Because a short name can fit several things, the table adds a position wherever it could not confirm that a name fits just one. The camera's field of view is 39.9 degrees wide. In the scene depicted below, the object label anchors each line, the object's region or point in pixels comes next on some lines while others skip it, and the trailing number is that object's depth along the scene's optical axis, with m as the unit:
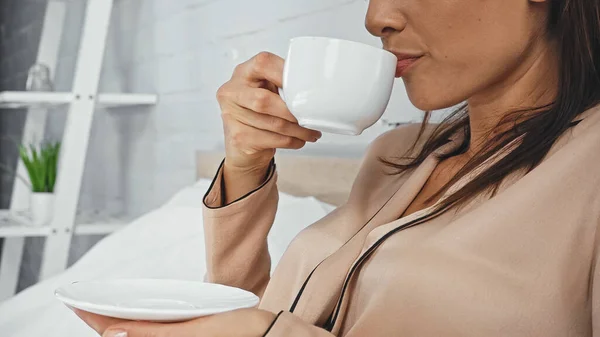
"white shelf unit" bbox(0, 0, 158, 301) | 2.20
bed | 1.38
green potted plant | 2.28
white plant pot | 2.27
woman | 0.67
